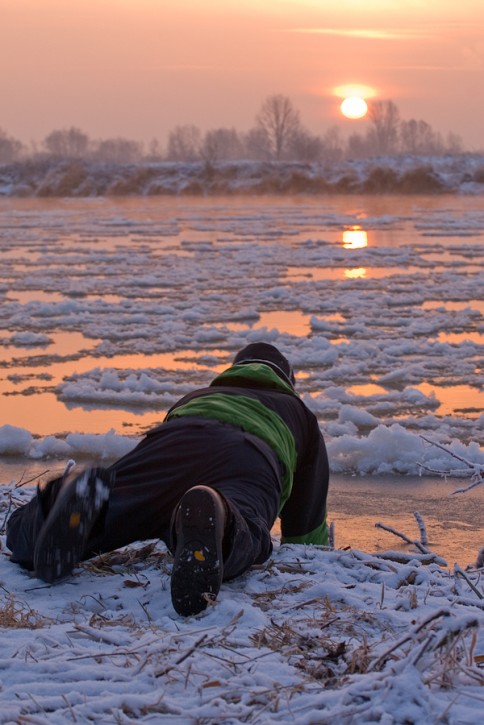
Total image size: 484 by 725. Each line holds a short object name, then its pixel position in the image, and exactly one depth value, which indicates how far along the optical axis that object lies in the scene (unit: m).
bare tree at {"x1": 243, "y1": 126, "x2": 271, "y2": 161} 86.12
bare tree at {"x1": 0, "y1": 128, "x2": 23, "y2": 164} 108.29
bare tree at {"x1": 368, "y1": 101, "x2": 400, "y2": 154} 99.06
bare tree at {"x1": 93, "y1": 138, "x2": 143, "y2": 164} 109.28
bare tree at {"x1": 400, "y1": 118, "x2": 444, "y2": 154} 100.26
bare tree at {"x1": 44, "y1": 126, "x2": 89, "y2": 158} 107.06
